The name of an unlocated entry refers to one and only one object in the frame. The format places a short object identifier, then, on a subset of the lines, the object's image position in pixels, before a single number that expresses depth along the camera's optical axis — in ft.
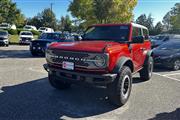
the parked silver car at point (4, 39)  40.25
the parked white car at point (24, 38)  48.43
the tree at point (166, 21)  145.48
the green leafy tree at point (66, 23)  136.81
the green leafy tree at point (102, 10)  32.88
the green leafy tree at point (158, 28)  127.59
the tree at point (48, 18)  134.51
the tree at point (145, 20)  153.90
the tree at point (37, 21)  146.43
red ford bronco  9.82
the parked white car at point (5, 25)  92.55
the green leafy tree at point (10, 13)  61.66
